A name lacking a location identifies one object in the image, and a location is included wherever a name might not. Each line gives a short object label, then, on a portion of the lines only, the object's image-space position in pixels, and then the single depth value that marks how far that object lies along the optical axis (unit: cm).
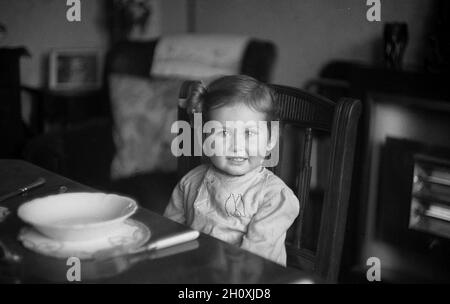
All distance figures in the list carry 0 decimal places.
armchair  233
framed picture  340
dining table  86
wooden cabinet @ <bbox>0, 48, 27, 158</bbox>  293
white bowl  95
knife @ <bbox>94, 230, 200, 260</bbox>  93
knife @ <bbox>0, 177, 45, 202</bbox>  123
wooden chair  119
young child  126
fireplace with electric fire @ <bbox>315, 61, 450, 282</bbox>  219
